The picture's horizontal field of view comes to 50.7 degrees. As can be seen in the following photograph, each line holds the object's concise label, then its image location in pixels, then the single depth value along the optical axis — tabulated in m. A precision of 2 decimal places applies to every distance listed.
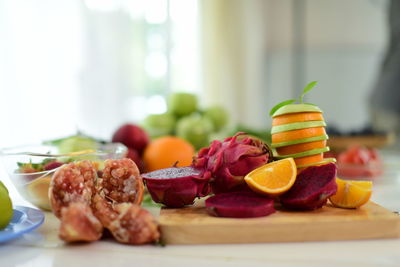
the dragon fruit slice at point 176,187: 0.67
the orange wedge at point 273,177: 0.65
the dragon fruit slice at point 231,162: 0.68
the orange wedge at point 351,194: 0.67
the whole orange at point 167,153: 1.13
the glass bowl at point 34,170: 0.75
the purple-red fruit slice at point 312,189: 0.64
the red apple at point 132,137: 1.19
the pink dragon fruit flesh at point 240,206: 0.62
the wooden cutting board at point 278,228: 0.59
